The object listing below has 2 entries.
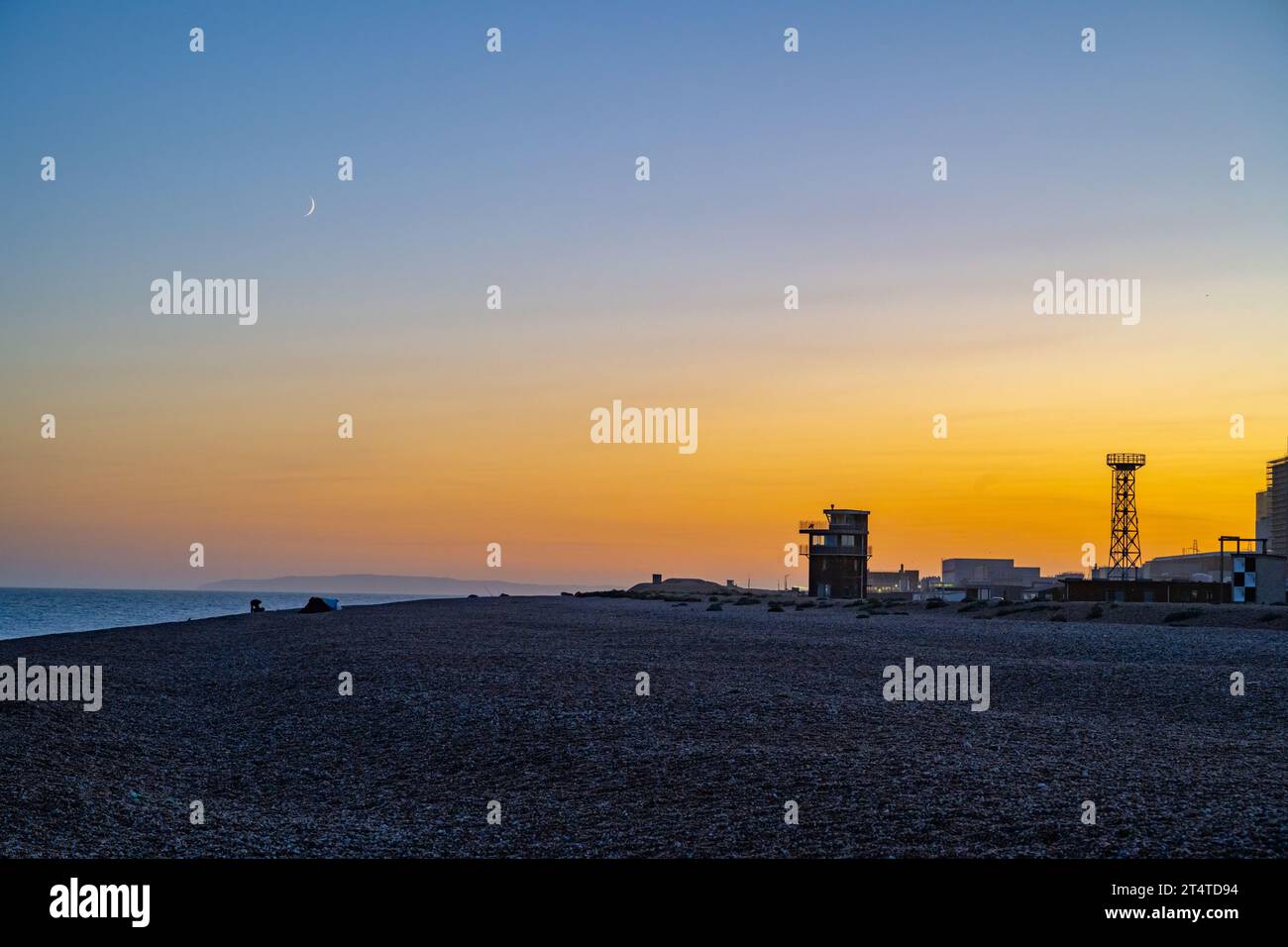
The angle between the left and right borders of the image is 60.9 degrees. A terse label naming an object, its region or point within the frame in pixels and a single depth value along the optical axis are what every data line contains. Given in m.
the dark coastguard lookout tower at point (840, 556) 88.44
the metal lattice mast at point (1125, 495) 81.12
